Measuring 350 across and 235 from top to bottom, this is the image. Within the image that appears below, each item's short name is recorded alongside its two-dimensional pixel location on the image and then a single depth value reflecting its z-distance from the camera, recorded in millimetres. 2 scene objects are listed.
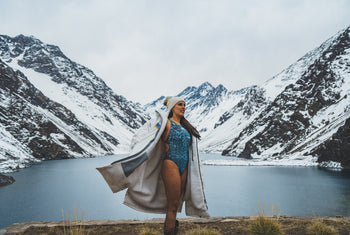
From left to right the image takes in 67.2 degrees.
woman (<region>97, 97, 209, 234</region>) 4707
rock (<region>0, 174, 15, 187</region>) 29369
